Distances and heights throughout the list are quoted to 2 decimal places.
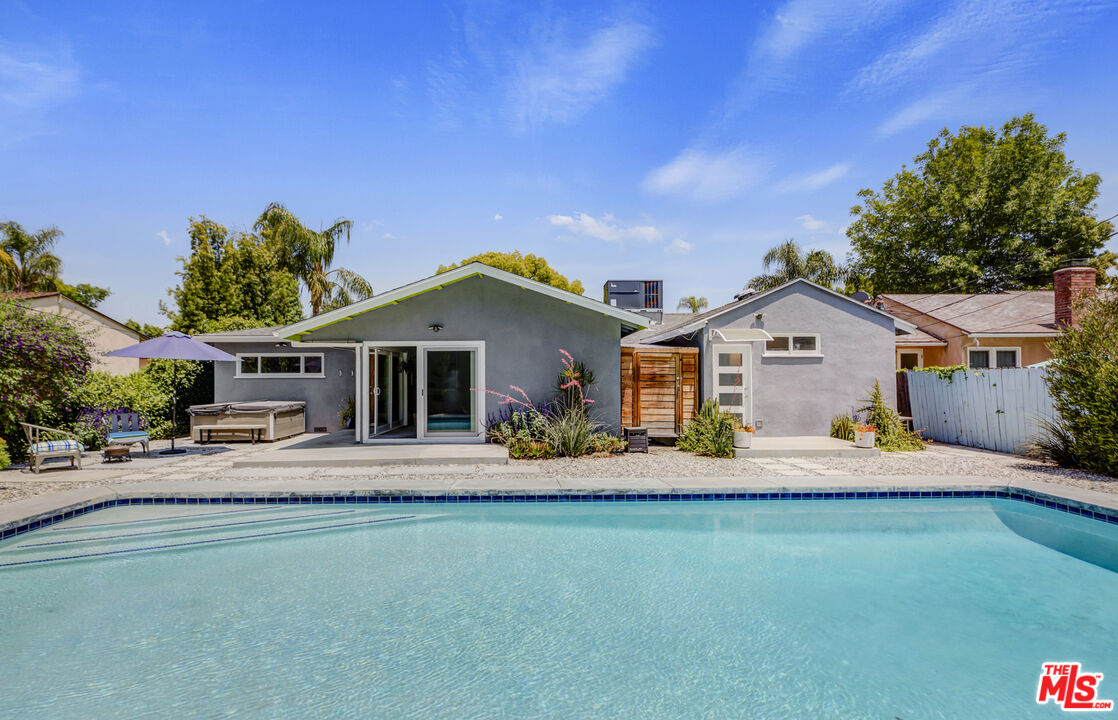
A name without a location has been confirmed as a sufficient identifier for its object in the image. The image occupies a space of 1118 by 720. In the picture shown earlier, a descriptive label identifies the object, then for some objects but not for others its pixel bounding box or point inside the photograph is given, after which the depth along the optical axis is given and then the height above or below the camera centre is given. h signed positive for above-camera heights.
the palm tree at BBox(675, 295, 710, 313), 46.07 +7.20
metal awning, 12.91 +1.25
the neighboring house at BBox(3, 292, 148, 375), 22.61 +2.85
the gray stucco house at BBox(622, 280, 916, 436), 13.49 +0.74
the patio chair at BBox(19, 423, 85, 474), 9.31 -1.05
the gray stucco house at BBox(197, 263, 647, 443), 11.94 +1.16
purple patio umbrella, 11.11 +0.85
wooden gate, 12.59 -0.10
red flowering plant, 11.02 -0.82
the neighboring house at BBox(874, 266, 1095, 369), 14.94 +1.82
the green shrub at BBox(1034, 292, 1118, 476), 8.94 -0.07
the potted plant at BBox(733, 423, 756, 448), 11.09 -1.12
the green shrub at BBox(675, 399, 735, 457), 11.09 -1.06
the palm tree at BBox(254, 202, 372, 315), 25.67 +6.54
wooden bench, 13.58 -1.10
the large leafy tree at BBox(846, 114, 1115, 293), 26.53 +8.88
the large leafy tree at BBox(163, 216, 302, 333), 19.98 +3.97
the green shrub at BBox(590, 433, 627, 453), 11.30 -1.25
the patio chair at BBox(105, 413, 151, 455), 10.80 -0.95
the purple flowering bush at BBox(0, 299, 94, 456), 9.91 +0.43
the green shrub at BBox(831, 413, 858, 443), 12.59 -1.05
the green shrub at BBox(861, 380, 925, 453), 12.06 -1.11
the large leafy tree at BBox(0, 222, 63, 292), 32.62 +8.48
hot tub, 13.55 -0.87
